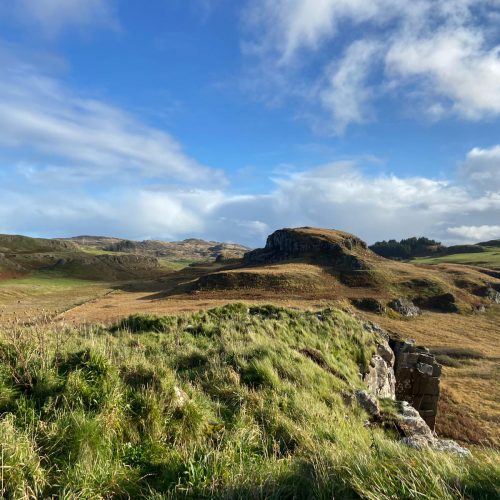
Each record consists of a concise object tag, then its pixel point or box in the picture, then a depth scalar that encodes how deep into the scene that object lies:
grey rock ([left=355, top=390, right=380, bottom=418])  8.16
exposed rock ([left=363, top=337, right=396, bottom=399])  13.51
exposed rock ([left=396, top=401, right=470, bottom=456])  6.95
